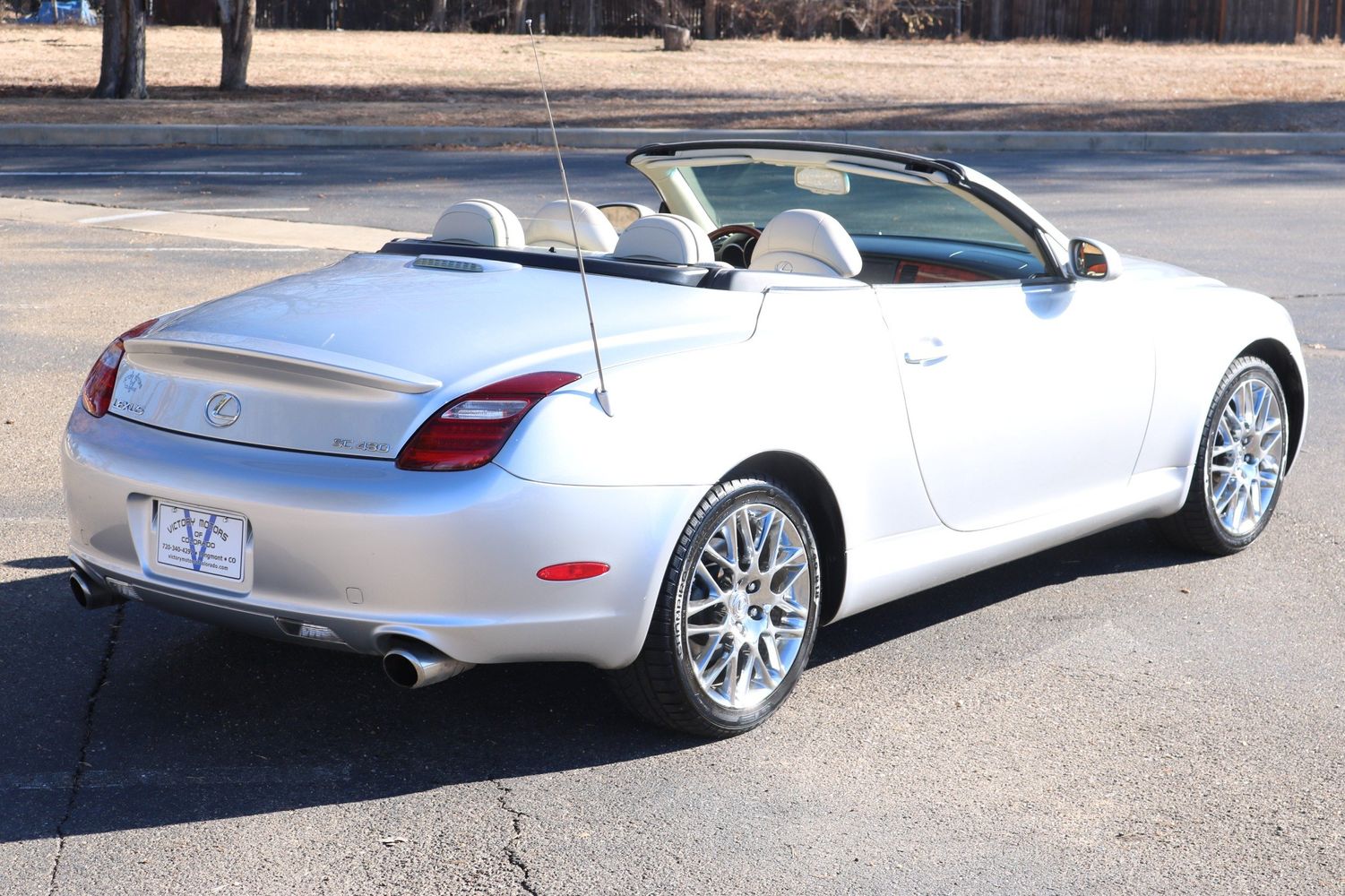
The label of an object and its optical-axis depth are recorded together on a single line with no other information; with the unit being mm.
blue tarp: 42344
